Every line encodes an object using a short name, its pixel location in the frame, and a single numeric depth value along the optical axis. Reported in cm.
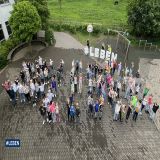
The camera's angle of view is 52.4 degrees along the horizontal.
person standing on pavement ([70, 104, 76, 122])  1152
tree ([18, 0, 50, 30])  1626
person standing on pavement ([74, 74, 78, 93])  1316
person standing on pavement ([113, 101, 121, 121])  1161
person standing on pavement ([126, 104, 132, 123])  1177
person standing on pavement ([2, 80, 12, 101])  1247
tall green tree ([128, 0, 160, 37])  1698
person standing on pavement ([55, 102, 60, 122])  1196
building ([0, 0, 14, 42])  1683
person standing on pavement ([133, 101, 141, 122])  1178
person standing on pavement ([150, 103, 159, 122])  1198
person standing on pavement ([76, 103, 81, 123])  1168
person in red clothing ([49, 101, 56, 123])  1150
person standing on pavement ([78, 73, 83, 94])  1309
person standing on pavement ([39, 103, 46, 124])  1169
